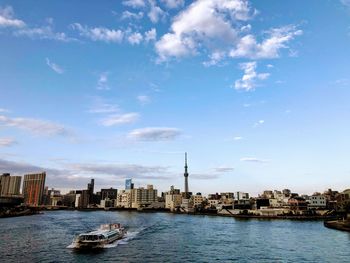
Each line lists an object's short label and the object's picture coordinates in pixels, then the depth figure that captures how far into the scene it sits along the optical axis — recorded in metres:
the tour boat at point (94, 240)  54.94
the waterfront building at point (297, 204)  156.75
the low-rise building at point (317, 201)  168.00
